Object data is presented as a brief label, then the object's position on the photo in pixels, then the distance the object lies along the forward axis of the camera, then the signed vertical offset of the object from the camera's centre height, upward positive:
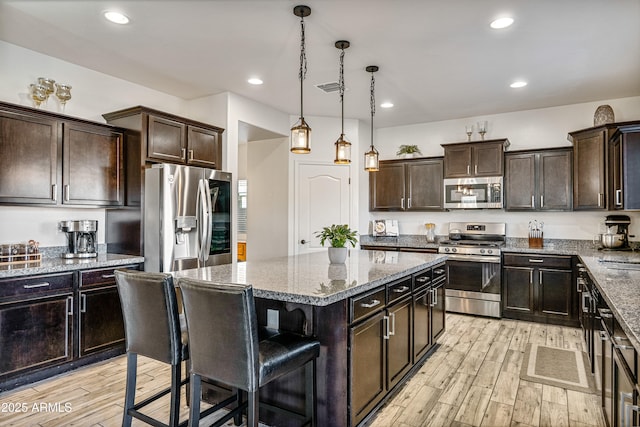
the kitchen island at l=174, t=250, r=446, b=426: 2.07 -0.59
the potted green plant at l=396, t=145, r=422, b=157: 5.96 +1.07
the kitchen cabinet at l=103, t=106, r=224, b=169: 3.68 +0.87
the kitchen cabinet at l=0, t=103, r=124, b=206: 3.03 +0.52
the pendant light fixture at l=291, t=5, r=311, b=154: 2.79 +0.61
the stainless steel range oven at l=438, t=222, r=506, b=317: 4.88 -0.74
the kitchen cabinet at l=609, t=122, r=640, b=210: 3.88 +0.53
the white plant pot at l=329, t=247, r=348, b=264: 3.03 -0.29
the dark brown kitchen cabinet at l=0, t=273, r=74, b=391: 2.78 -0.81
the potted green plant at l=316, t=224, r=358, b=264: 3.01 -0.18
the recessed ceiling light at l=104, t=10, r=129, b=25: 2.74 +1.49
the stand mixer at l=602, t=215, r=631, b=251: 4.51 -0.19
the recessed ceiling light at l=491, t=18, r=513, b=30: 2.82 +1.47
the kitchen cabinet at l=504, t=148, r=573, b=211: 4.84 +0.50
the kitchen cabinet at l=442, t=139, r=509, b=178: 5.15 +0.84
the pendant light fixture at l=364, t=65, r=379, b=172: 3.58 +0.55
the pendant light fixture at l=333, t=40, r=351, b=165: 3.20 +0.59
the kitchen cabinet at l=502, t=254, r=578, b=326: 4.52 -0.88
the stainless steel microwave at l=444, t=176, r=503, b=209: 5.18 +0.36
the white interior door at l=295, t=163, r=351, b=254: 5.65 +0.28
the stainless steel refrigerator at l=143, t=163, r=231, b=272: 3.60 +0.01
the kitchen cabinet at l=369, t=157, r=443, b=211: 5.73 +0.51
